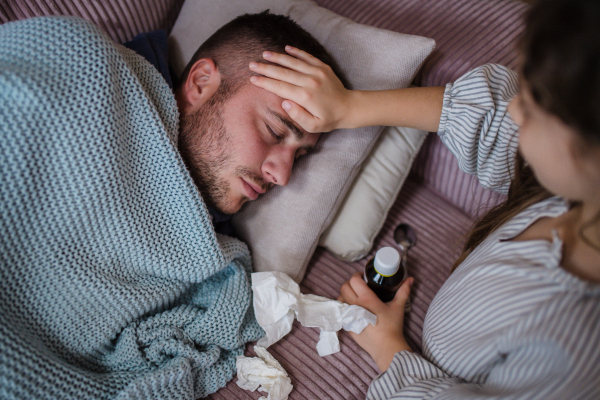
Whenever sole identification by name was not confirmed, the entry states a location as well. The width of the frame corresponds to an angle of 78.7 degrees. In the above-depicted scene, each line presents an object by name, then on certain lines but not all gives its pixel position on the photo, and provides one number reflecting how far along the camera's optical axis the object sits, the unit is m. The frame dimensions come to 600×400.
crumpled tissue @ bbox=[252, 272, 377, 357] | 0.95
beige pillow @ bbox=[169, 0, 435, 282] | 1.04
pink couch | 0.95
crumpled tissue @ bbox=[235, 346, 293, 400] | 0.90
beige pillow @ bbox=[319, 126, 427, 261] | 1.14
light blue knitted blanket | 0.70
